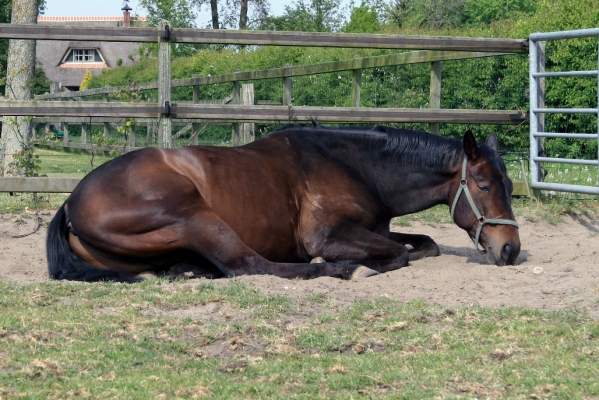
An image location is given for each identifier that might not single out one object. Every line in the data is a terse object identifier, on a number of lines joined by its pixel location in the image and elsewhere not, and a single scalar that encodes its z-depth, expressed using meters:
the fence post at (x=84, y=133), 20.12
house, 60.84
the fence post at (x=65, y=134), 21.68
